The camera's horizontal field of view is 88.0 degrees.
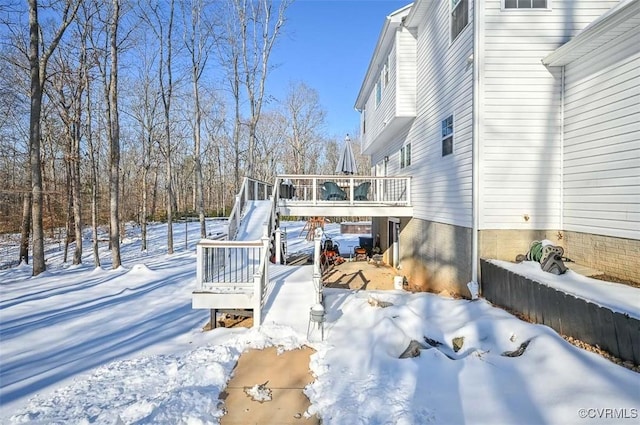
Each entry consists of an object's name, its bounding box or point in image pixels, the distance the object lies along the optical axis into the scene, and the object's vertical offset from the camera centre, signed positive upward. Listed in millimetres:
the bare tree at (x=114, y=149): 10778 +1835
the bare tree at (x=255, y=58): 17688 +8012
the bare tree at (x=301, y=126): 35906 +8637
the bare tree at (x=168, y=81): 15578 +5967
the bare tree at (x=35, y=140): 9531 +1909
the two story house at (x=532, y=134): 4887 +1253
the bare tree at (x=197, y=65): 15617 +6859
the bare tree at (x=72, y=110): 13125 +3957
